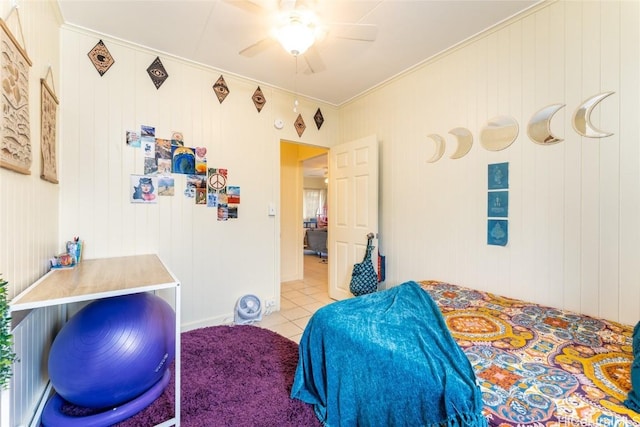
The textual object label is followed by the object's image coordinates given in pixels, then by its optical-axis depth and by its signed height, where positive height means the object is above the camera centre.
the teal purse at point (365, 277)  3.00 -0.77
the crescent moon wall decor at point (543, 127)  1.90 +0.60
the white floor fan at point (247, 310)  2.82 -1.07
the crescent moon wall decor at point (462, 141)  2.40 +0.62
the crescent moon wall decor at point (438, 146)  2.61 +0.61
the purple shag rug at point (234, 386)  1.51 -1.18
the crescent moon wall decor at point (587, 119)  1.71 +0.60
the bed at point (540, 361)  0.93 -0.69
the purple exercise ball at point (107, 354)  1.38 -0.77
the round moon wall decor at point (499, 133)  2.11 +0.62
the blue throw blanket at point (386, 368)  1.06 -0.71
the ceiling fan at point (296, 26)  1.59 +1.17
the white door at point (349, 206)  3.17 +0.04
